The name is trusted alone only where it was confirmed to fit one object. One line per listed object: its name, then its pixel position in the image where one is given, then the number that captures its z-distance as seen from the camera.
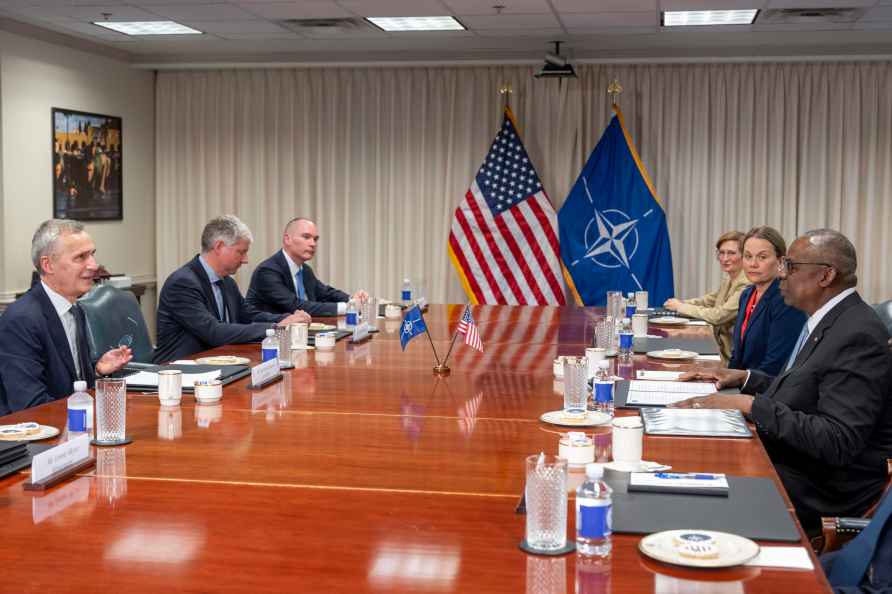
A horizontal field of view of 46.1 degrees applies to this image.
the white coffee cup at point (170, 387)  3.31
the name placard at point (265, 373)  3.66
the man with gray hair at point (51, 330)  3.54
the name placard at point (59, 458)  2.33
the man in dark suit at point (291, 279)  6.43
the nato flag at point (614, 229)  8.68
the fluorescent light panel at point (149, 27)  7.79
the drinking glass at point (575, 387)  3.12
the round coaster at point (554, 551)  1.92
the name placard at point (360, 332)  5.07
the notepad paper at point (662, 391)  3.45
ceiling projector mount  8.23
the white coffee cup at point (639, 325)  5.25
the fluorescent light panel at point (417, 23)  7.62
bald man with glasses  3.01
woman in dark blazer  4.48
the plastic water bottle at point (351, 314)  5.41
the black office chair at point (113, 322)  4.70
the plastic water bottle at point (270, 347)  4.01
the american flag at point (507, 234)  8.83
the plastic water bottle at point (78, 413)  2.83
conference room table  1.81
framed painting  8.09
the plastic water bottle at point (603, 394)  3.23
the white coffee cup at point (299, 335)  4.79
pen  2.35
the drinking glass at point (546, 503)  1.92
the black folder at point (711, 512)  2.03
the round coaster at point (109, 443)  2.76
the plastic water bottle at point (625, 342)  4.46
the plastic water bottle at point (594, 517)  1.88
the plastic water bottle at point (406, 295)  7.42
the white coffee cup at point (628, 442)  2.48
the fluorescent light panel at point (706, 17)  7.32
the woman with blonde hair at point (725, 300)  5.97
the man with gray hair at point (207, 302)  5.03
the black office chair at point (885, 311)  5.00
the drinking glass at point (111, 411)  2.71
